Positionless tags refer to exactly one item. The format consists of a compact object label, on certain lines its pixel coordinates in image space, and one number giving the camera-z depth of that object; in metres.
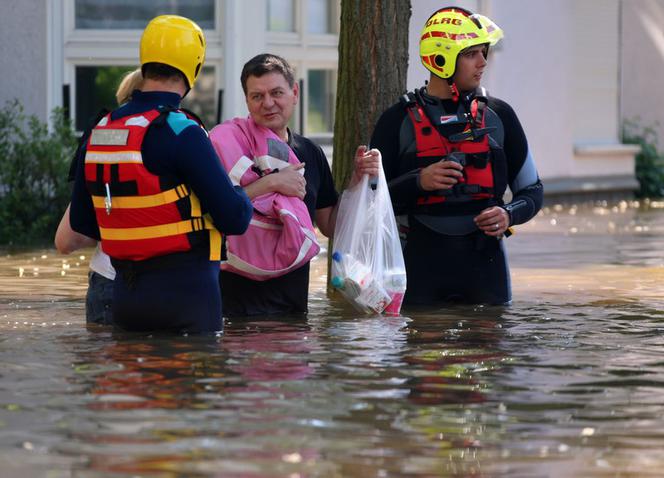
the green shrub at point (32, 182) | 28.17
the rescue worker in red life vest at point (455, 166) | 16.28
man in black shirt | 15.66
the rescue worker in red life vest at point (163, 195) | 13.69
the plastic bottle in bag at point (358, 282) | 16.84
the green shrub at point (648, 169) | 47.09
